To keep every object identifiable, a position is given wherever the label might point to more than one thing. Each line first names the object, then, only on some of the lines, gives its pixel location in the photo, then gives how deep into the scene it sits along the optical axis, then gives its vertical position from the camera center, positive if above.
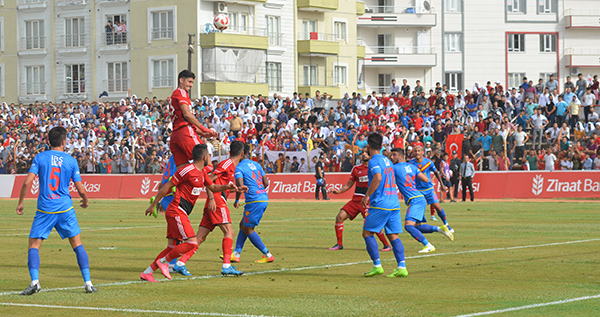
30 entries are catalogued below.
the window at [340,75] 70.44 +5.23
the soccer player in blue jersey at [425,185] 19.61 -1.14
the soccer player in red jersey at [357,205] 17.11 -1.41
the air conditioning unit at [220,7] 60.12 +9.32
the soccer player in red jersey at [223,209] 13.48 -1.16
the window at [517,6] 79.94 +12.18
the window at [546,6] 79.56 +12.10
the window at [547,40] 79.94 +8.89
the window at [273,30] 63.78 +8.16
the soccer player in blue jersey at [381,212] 12.82 -1.16
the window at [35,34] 66.06 +8.27
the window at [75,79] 64.69 +4.68
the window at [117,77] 62.84 +4.64
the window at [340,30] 70.88 +8.97
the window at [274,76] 63.66 +4.67
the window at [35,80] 66.38 +4.70
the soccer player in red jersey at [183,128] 13.67 +0.17
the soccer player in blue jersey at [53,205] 11.12 -0.86
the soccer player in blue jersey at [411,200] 16.06 -1.28
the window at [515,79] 79.75 +5.29
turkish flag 36.16 -0.31
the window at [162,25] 60.82 +8.22
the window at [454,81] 80.44 +5.21
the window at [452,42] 80.81 +8.95
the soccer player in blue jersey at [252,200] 15.02 -1.12
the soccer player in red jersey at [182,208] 12.61 -1.05
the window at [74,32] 64.28 +8.21
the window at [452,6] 80.62 +12.37
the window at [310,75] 67.06 +4.95
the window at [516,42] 80.19 +8.76
